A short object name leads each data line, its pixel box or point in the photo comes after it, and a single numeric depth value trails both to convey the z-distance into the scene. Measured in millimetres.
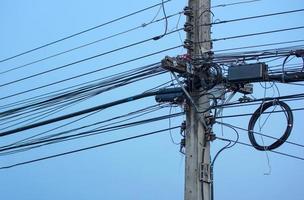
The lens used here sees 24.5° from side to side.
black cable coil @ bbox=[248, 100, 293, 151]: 10359
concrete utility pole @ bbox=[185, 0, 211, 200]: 10609
